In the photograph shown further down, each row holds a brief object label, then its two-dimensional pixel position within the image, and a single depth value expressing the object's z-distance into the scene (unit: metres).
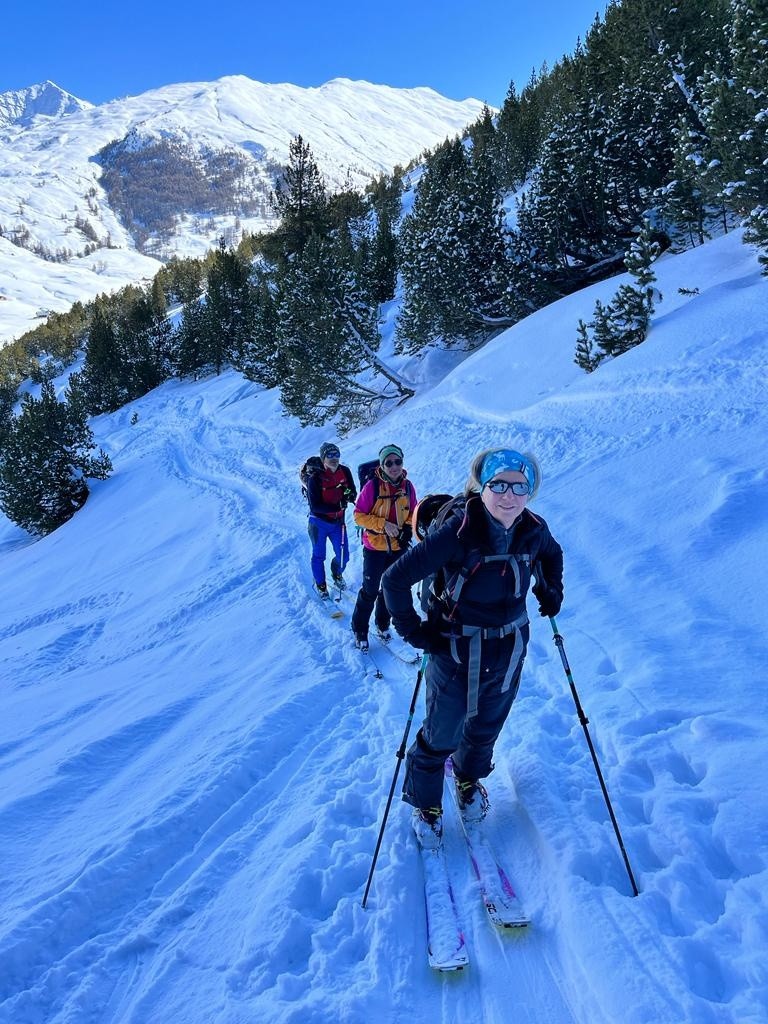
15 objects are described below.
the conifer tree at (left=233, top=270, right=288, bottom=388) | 29.28
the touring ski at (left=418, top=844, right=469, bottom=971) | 2.71
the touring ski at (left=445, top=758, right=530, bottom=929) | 2.84
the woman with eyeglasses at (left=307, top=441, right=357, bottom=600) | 7.04
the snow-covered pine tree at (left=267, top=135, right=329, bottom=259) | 23.80
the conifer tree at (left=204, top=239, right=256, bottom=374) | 41.16
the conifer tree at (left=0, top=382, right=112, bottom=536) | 25.05
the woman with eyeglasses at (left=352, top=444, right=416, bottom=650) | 5.37
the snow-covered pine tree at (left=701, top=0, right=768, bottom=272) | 9.99
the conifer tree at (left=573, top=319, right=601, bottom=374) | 11.80
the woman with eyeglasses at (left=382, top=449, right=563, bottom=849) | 2.68
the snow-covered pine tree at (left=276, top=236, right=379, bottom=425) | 19.14
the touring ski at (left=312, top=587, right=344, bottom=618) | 7.18
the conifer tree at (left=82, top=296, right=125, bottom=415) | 50.31
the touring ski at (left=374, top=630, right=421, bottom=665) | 5.78
